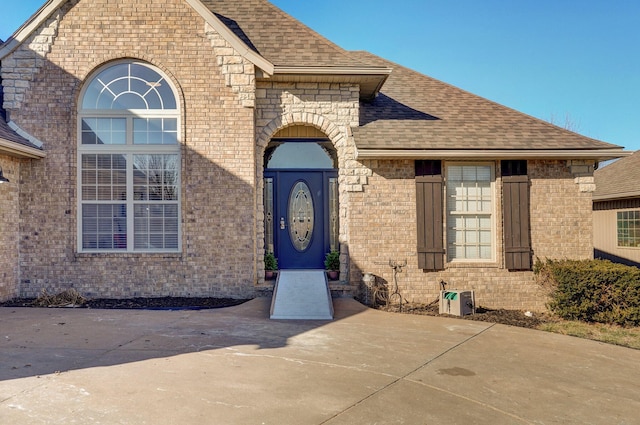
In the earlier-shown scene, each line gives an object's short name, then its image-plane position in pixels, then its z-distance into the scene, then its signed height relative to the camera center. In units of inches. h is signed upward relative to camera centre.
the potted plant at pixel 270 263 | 401.4 -34.7
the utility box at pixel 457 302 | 330.0 -58.8
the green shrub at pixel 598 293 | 306.7 -49.7
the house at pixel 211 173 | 360.5 +40.3
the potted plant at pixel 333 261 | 404.2 -34.2
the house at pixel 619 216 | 542.6 +6.0
